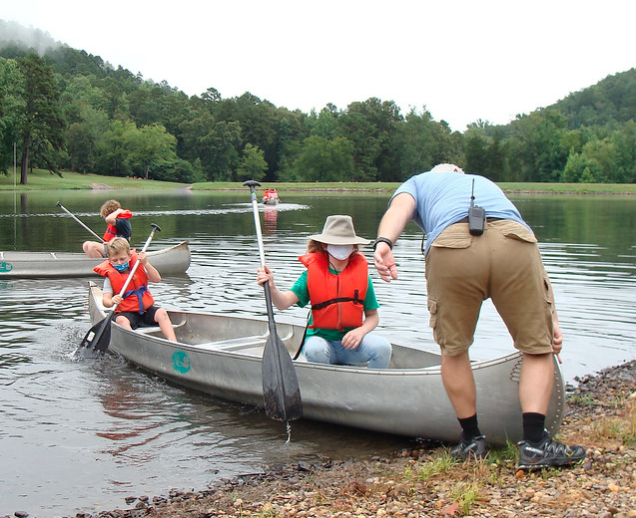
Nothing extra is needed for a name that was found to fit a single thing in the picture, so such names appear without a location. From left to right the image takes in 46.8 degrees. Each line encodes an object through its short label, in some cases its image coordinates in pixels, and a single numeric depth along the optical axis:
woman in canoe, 5.80
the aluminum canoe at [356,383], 4.68
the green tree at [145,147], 102.62
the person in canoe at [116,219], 11.89
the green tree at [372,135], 112.31
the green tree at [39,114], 73.94
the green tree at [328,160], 107.50
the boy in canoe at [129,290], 8.31
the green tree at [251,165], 112.06
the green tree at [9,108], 68.94
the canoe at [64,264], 14.46
